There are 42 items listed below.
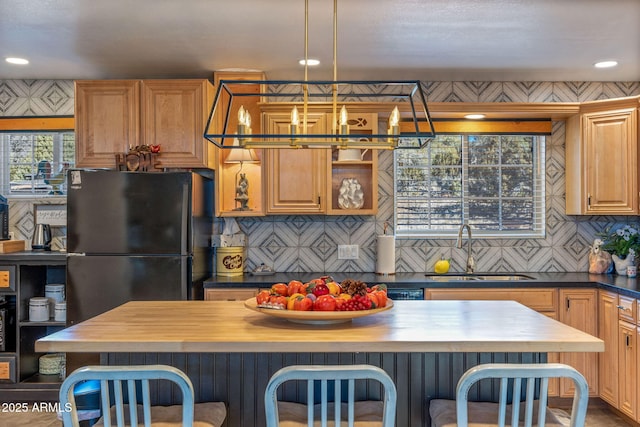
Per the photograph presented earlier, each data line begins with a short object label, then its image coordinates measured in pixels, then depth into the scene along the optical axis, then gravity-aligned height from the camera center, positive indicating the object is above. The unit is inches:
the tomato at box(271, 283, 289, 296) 90.4 -13.3
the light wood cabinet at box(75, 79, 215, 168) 155.0 +28.3
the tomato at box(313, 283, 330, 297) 87.4 -12.8
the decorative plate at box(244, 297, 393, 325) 81.8 -16.0
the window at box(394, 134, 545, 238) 178.5 +9.6
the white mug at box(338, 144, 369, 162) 162.2 +18.1
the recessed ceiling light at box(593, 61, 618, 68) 153.6 +44.6
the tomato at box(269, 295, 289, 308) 85.6 -14.2
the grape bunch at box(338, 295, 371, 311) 84.1 -14.6
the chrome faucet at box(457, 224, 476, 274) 168.1 -11.9
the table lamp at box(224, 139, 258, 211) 160.6 +11.7
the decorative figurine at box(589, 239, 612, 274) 166.9 -14.7
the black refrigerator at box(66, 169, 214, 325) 141.9 -6.9
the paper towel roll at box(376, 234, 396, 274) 165.9 -12.8
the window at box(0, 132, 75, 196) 180.1 +18.2
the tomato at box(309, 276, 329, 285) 91.0 -12.0
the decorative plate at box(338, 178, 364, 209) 165.0 +5.0
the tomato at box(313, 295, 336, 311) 84.0 -14.5
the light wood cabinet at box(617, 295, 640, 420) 132.1 -36.9
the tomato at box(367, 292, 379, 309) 86.7 -14.2
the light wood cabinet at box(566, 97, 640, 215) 155.6 +17.2
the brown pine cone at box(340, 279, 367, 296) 87.6 -12.6
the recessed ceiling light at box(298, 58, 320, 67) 152.7 +44.9
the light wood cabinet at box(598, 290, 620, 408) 141.1 -36.2
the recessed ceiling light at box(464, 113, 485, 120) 169.8 +32.1
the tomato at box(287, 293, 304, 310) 84.6 -14.0
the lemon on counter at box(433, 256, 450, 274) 168.2 -17.1
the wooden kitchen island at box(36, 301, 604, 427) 74.3 -18.6
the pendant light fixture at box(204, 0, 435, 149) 159.6 +33.8
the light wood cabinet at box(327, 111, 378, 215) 161.6 +12.8
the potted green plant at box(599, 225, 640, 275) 160.9 -10.2
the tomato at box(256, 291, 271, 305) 87.5 -14.1
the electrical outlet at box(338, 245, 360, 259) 173.2 -12.6
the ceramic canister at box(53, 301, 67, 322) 156.5 -29.5
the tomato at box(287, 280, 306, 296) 89.8 -12.8
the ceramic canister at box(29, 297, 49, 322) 155.9 -28.8
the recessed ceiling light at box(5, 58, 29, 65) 154.6 +45.7
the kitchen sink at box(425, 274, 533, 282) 161.7 -20.0
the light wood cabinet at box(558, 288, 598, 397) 148.5 -29.8
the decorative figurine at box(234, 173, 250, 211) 163.8 +6.5
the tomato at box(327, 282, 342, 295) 88.6 -12.8
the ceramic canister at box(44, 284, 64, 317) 160.9 -25.0
